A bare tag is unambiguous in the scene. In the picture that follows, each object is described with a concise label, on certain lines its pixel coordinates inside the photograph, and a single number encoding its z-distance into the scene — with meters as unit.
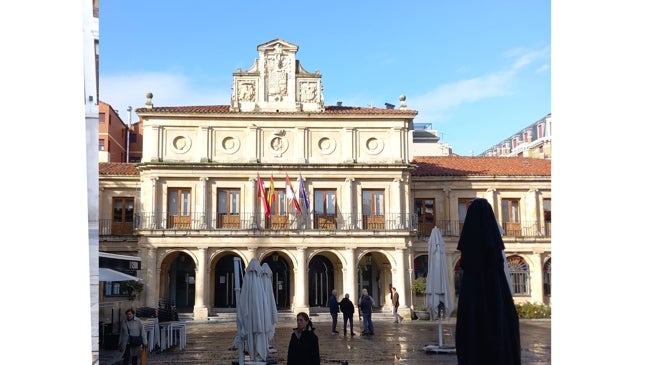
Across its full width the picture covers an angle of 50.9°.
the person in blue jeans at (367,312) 17.30
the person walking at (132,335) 9.64
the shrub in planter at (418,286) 25.70
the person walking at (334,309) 18.20
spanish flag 25.38
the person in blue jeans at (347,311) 17.15
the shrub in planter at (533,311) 24.61
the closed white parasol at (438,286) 13.00
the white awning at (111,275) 11.00
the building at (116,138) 32.19
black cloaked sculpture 5.14
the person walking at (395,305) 22.42
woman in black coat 6.29
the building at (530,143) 36.47
